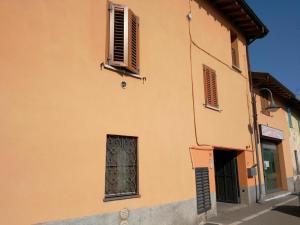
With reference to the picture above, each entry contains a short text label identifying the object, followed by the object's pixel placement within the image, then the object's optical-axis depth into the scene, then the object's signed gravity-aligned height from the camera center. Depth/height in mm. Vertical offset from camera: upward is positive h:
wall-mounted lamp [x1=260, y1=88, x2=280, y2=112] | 12423 +2829
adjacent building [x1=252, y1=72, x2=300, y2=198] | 14352 +2022
